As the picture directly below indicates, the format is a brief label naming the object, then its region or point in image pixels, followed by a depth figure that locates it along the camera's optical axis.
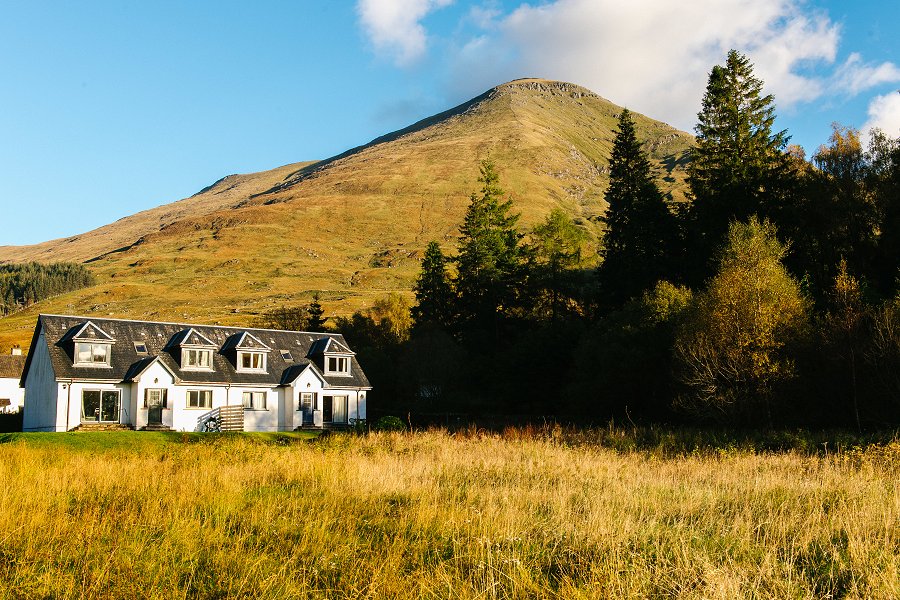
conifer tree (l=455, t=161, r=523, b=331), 70.44
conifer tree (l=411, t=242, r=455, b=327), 78.56
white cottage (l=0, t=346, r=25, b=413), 73.81
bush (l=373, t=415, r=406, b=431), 37.72
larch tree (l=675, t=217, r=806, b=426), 32.09
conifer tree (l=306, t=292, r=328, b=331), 79.81
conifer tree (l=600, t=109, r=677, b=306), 53.06
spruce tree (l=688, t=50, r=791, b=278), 48.59
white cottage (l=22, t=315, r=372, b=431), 41.34
